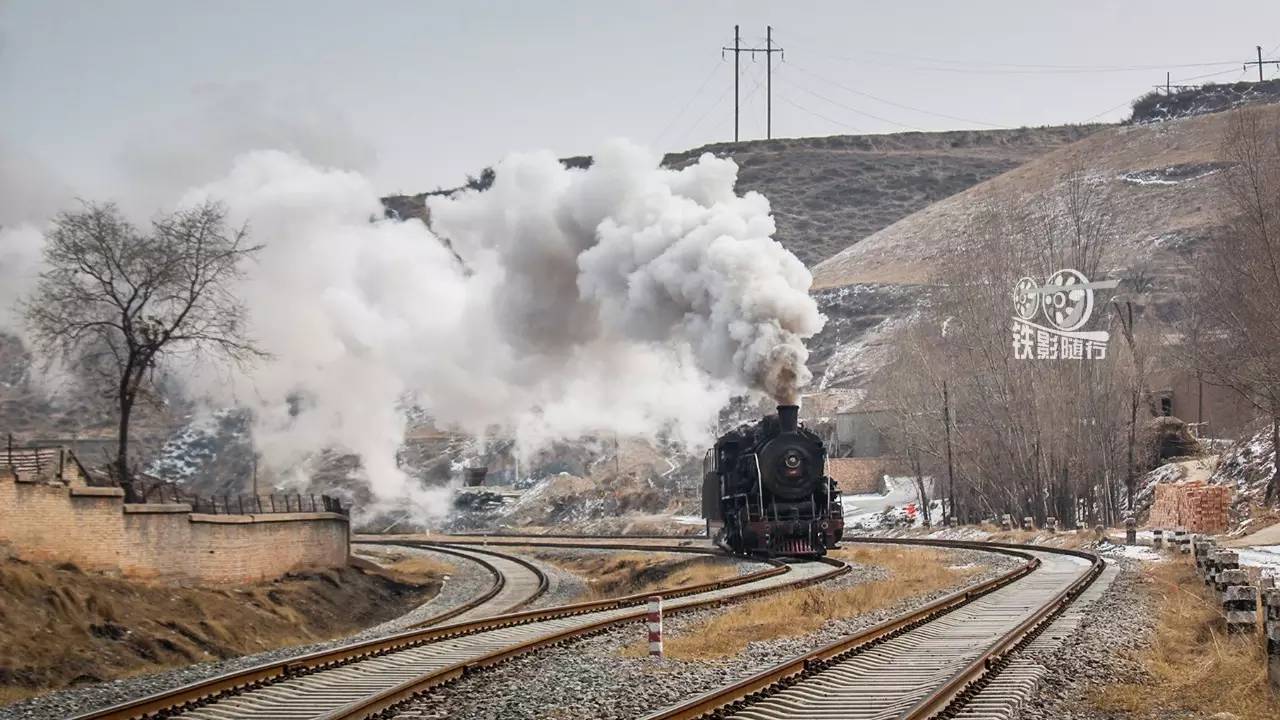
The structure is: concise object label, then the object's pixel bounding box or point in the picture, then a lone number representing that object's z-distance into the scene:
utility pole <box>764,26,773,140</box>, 136.70
